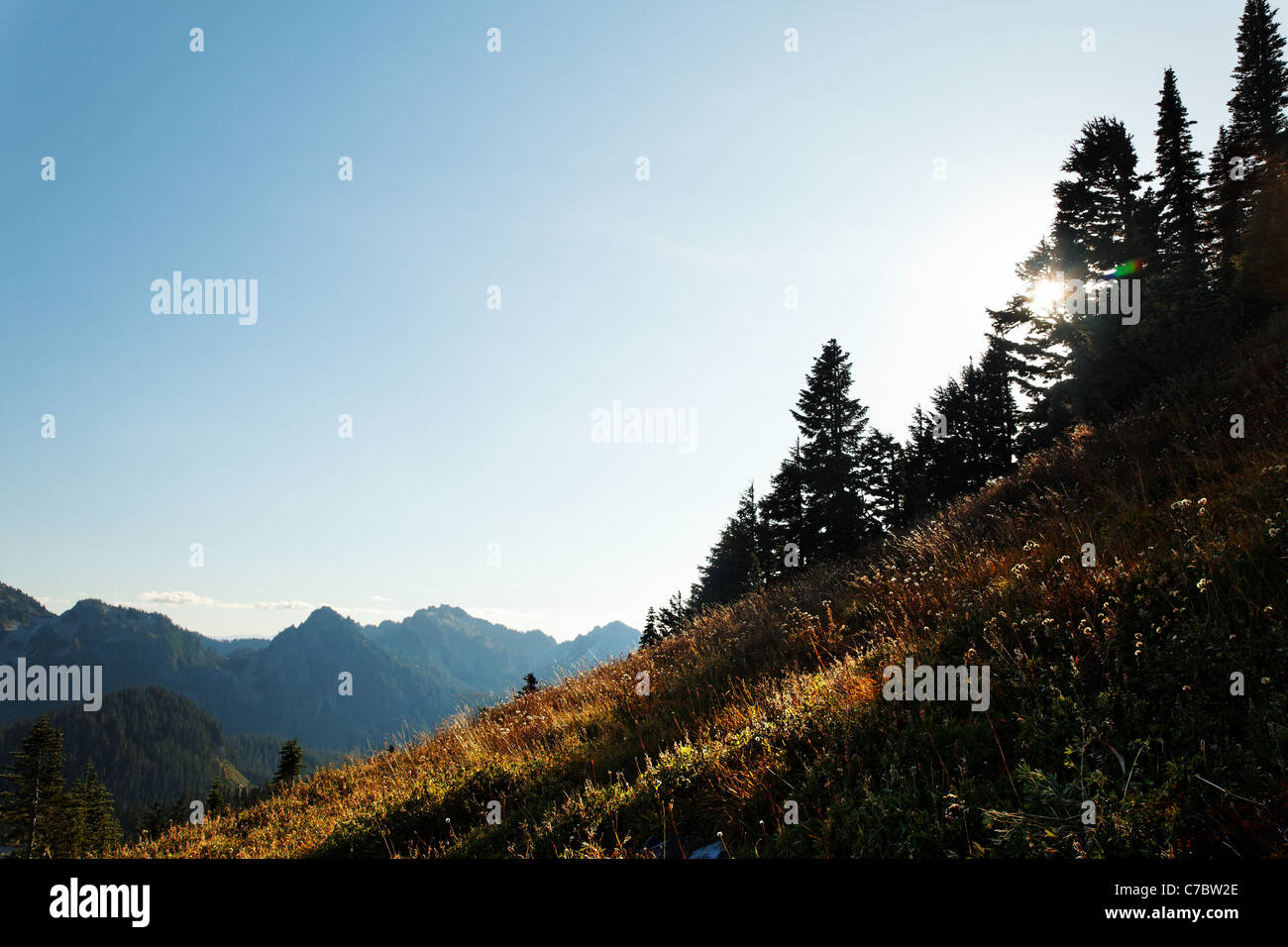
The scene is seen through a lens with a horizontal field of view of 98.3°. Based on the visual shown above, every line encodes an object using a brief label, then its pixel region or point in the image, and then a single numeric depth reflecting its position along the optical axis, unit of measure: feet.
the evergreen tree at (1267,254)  60.75
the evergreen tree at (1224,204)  90.12
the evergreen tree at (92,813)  154.30
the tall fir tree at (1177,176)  99.53
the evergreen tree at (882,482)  101.79
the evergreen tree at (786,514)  101.81
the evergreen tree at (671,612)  131.75
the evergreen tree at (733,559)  133.39
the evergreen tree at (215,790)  147.07
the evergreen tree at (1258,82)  95.76
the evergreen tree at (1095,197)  86.99
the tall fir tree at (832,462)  96.27
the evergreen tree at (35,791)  120.57
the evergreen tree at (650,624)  119.97
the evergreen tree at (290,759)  97.45
